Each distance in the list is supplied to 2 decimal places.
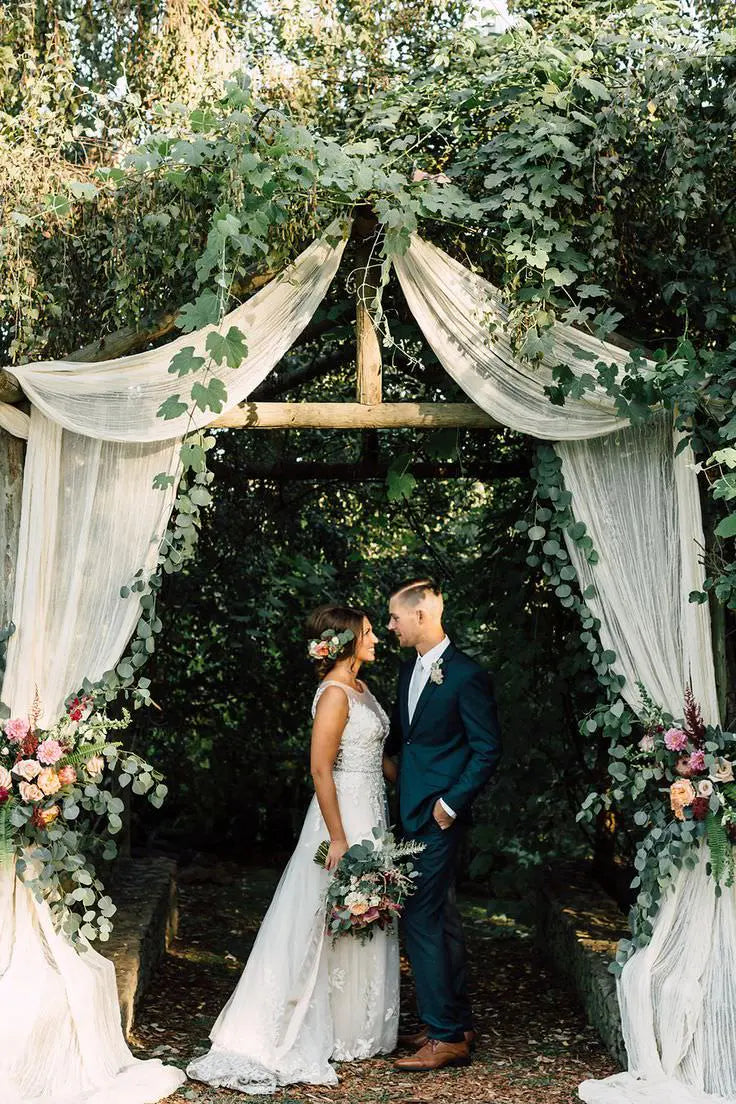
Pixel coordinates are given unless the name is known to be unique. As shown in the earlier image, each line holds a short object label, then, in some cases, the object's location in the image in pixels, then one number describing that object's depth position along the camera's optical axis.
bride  4.29
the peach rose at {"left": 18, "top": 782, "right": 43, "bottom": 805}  3.97
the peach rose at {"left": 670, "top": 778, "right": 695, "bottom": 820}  3.92
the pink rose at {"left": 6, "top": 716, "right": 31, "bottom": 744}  4.02
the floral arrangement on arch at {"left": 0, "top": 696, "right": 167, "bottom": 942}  4.01
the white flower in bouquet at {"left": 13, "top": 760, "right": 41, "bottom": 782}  3.96
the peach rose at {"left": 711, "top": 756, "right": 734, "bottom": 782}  3.96
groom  4.41
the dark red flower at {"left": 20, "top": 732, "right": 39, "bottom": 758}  4.06
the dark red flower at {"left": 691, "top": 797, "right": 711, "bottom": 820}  3.97
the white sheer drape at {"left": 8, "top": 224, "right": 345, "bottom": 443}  4.18
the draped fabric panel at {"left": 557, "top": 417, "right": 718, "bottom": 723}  4.18
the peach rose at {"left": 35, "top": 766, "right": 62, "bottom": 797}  3.99
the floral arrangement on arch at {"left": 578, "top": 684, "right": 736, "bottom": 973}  3.96
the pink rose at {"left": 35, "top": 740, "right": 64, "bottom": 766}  4.01
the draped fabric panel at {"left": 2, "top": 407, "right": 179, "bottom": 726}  4.21
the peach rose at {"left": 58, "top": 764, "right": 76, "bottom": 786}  4.04
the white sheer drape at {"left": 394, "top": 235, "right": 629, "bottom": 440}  4.22
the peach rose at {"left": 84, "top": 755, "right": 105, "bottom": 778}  4.05
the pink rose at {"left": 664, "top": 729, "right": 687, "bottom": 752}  4.03
